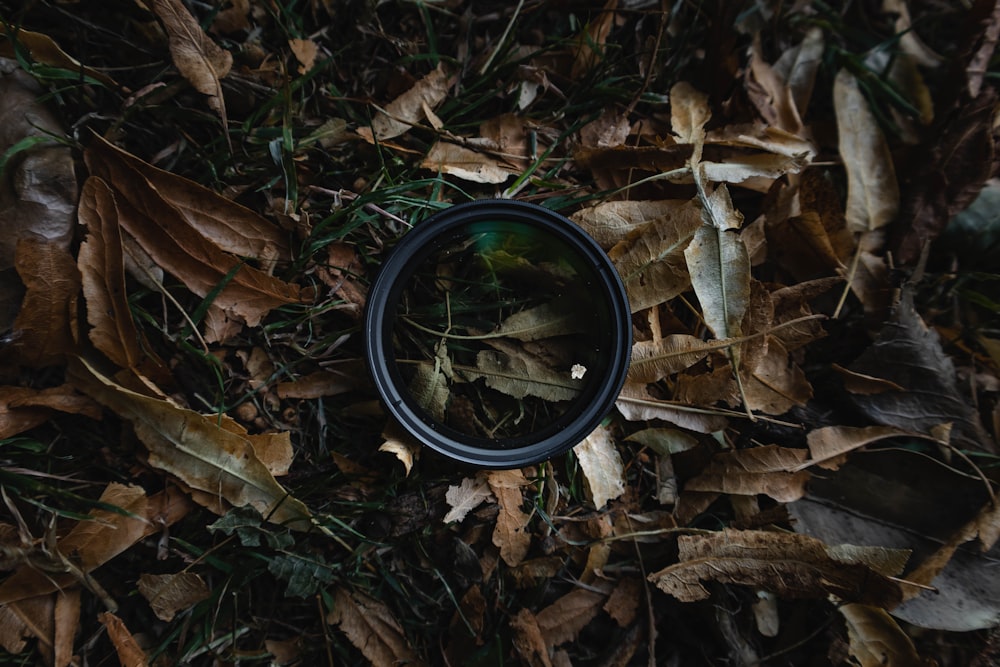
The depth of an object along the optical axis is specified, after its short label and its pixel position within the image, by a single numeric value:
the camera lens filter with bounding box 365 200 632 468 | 0.24
